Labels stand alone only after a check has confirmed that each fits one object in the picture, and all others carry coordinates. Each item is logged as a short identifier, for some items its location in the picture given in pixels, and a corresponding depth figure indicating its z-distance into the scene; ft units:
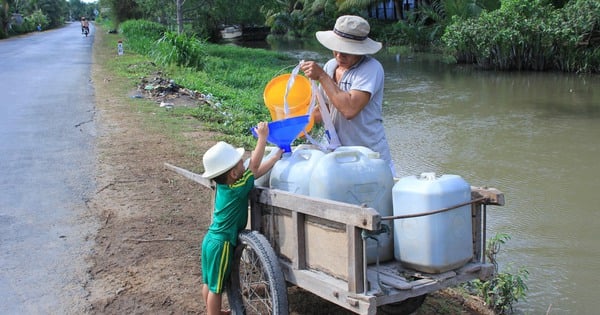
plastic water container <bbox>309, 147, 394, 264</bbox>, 9.66
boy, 10.30
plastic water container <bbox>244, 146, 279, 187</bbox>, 11.33
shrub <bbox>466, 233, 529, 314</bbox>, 13.96
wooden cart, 8.65
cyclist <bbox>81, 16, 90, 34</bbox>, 138.21
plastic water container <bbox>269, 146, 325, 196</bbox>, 10.41
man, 11.46
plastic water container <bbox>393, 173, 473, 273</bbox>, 9.20
